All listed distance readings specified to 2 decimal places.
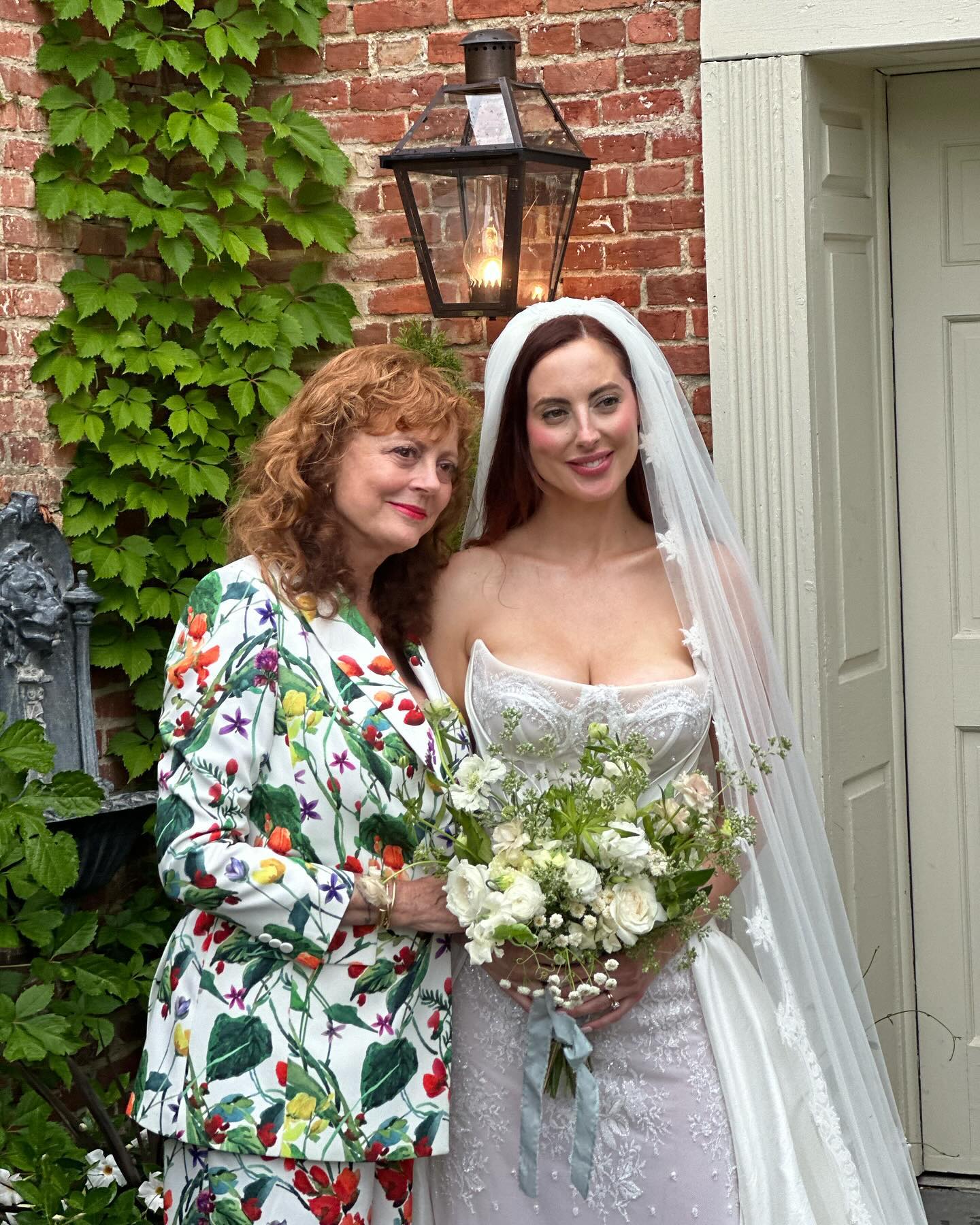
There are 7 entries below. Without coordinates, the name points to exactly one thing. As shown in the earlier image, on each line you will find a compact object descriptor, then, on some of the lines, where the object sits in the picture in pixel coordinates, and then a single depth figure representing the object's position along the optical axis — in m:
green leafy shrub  2.69
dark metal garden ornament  3.04
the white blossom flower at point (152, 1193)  2.90
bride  2.38
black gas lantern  2.89
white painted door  3.48
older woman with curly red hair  2.20
